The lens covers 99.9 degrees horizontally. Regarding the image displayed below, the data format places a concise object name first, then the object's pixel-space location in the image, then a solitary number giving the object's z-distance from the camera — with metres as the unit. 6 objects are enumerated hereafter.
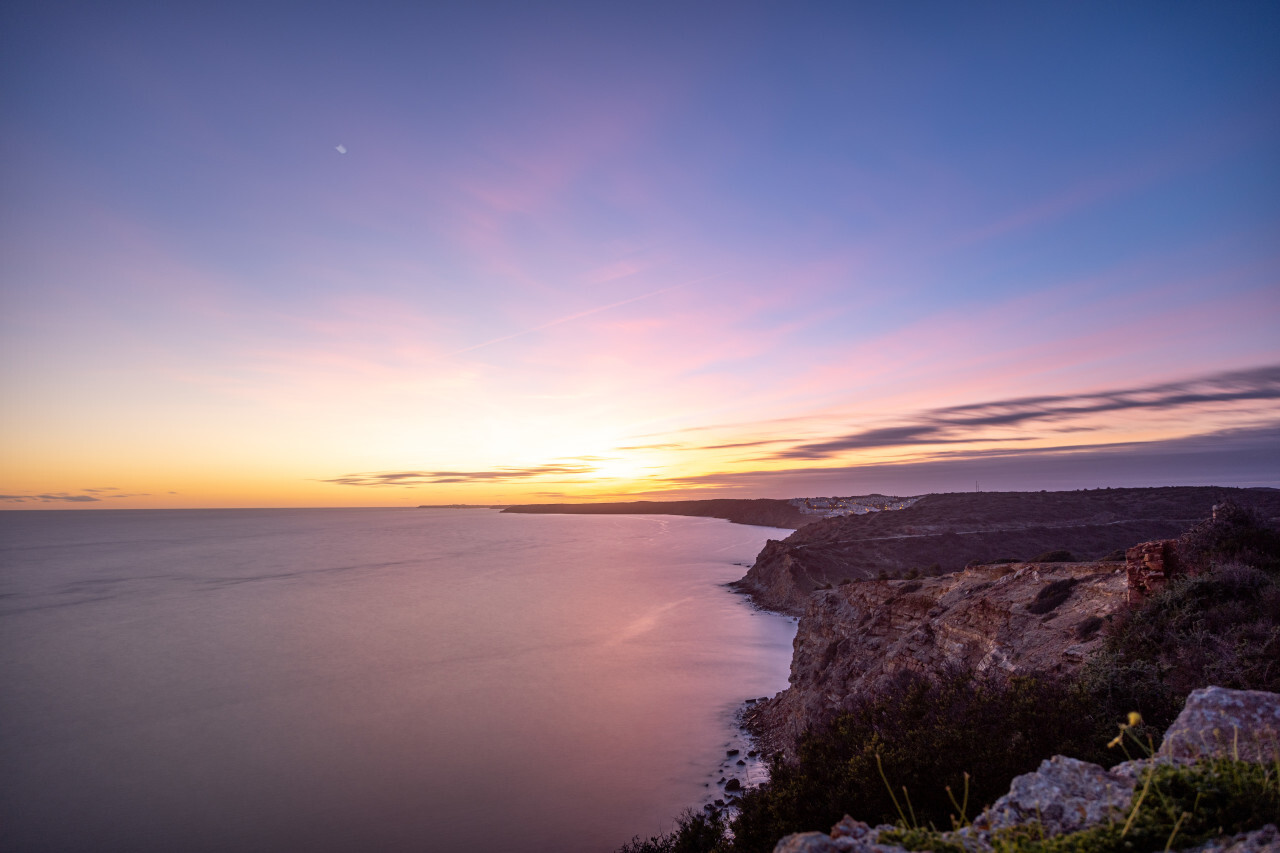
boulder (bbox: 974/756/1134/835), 5.11
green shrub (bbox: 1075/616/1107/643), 16.19
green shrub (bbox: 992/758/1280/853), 4.38
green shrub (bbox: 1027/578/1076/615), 19.61
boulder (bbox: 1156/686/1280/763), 5.71
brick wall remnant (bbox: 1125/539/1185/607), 14.77
